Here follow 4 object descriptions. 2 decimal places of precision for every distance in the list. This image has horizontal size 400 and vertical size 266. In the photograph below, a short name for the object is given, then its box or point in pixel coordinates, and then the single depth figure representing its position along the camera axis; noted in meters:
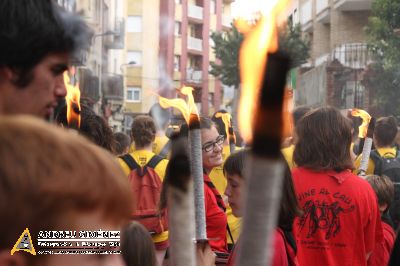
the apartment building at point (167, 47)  47.34
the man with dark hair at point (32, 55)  2.11
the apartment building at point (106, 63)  39.78
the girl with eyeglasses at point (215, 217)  5.18
